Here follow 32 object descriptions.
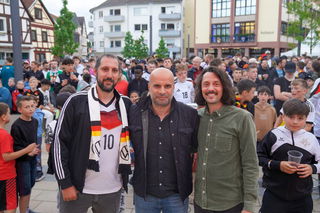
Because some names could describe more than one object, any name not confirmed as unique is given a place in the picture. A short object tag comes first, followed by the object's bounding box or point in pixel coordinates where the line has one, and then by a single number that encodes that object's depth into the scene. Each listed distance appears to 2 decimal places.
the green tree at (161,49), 43.12
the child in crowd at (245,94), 4.32
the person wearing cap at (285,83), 5.73
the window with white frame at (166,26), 52.62
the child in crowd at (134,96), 6.33
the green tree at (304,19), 20.42
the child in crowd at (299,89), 4.38
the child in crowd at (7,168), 3.31
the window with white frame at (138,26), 53.84
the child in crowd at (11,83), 7.88
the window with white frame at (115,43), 55.89
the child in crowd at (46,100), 6.68
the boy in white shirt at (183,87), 6.22
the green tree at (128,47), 44.34
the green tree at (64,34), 34.16
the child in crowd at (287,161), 2.75
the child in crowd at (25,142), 3.57
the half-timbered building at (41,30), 38.81
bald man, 2.44
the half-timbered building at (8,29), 31.25
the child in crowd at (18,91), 6.42
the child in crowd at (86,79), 6.88
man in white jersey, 2.53
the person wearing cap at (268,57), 12.60
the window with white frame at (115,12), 54.67
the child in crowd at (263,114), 4.65
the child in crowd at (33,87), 6.85
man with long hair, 2.26
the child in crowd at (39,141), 4.92
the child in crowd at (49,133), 3.03
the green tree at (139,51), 41.31
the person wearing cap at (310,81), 7.26
